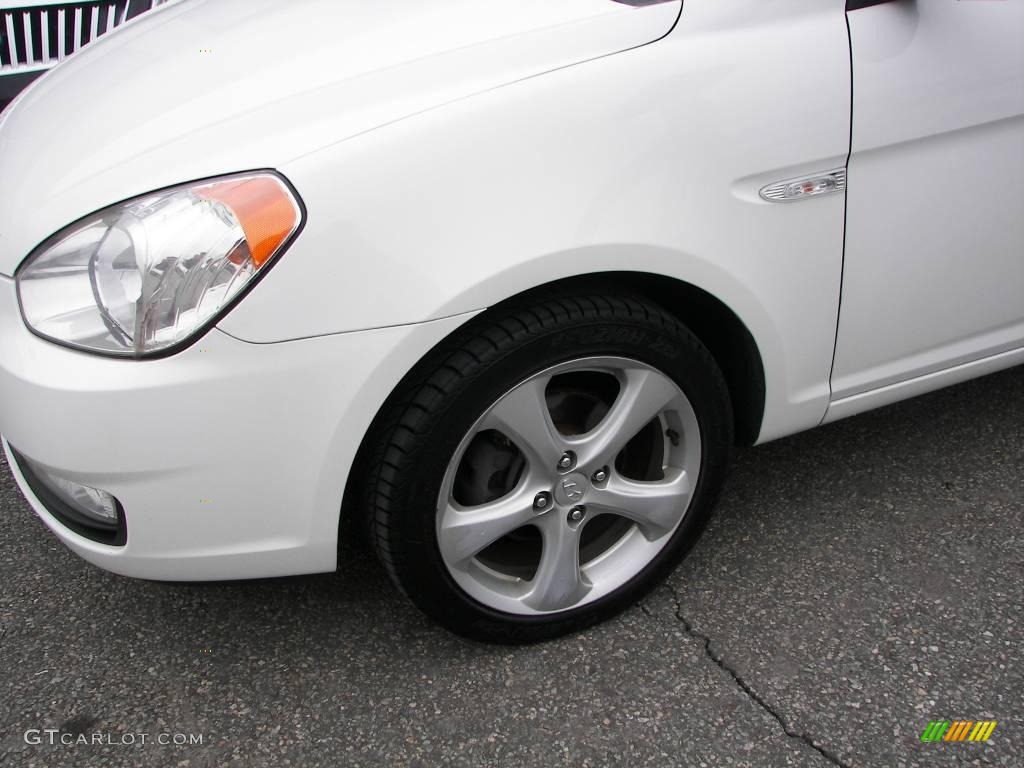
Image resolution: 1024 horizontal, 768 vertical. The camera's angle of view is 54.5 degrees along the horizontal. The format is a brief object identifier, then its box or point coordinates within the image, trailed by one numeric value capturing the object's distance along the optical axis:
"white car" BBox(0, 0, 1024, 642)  1.49
